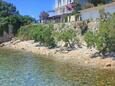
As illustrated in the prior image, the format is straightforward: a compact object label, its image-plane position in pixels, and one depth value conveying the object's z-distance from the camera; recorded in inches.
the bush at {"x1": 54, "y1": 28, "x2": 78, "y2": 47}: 793.7
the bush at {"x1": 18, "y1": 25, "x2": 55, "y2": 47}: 877.7
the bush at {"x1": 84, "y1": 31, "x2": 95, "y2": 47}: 675.4
